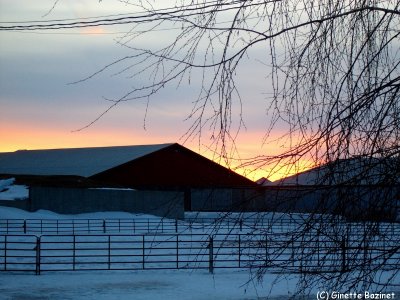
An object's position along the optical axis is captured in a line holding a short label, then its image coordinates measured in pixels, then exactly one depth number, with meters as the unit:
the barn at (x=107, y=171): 85.28
